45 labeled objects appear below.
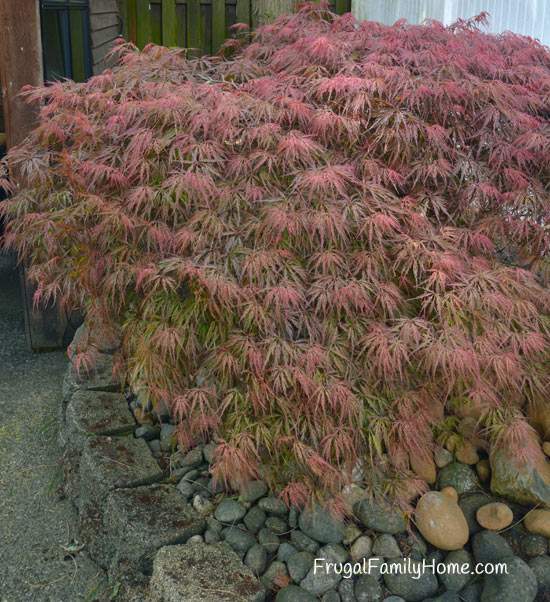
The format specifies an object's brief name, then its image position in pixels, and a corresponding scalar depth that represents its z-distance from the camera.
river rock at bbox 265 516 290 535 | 2.65
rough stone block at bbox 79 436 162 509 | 2.82
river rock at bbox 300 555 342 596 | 2.46
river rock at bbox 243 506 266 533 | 2.67
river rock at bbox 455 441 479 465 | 2.80
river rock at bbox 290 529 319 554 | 2.59
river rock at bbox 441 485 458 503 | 2.68
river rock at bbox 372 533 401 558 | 2.55
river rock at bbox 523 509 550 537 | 2.55
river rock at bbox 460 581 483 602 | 2.42
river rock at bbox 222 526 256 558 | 2.61
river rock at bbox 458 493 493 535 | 2.62
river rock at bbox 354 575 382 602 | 2.43
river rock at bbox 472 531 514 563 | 2.48
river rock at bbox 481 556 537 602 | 2.33
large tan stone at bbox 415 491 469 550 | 2.54
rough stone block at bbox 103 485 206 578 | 2.56
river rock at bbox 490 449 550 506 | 2.62
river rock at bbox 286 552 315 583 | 2.49
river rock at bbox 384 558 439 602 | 2.45
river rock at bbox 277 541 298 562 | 2.56
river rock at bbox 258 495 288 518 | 2.70
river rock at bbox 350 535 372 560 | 2.56
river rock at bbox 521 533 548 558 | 2.53
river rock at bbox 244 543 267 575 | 2.54
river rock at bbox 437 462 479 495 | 2.72
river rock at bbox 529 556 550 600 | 2.44
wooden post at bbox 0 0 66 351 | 4.00
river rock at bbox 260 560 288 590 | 2.50
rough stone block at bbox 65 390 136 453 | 3.13
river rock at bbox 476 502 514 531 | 2.58
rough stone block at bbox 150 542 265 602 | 2.33
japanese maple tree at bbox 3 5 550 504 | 2.52
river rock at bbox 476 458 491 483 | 2.77
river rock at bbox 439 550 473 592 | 2.48
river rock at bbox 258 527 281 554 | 2.61
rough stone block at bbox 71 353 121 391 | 3.47
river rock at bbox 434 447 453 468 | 2.79
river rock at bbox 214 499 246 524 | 2.70
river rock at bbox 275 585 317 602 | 2.39
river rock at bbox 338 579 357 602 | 2.44
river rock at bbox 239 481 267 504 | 2.74
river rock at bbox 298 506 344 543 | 2.58
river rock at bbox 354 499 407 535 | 2.60
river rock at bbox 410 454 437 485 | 2.68
